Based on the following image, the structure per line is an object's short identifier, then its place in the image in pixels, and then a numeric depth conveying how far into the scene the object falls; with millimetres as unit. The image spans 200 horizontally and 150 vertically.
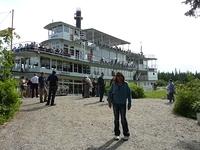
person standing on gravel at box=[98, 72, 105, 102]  9372
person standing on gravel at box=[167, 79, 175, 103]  10681
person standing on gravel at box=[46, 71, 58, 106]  7753
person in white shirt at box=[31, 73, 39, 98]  10954
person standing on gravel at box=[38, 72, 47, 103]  8918
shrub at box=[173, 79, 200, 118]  7705
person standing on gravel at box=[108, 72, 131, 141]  4612
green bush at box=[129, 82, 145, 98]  12301
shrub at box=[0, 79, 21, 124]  6221
